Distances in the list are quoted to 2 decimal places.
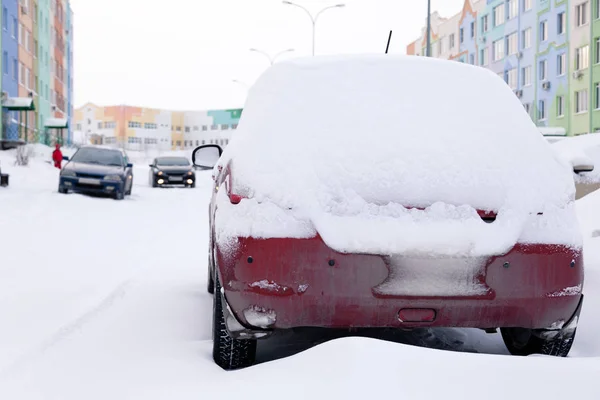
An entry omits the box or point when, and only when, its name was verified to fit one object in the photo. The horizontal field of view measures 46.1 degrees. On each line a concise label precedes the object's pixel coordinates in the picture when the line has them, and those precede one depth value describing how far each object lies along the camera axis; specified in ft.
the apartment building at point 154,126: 418.10
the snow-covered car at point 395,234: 10.09
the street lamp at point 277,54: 161.17
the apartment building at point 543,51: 146.10
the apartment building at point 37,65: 151.23
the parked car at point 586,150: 32.47
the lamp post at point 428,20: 100.77
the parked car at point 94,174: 62.34
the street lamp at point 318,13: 131.64
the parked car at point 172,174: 95.76
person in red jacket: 116.88
